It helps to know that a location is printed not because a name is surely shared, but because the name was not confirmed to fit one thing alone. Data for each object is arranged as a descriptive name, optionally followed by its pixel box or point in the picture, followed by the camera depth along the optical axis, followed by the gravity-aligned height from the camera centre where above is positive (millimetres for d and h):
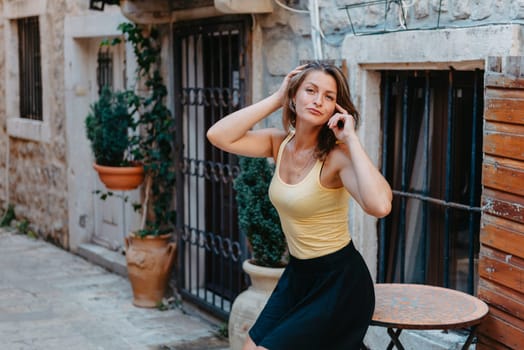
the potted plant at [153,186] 7090 -829
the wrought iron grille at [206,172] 6516 -665
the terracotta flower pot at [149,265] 7066 -1408
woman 3436 -556
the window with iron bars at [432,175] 4479 -485
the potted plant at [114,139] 7141 -459
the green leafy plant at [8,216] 10961 -1618
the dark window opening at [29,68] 10320 +124
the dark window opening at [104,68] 8781 +108
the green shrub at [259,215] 5375 -782
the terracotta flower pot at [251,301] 5387 -1289
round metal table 3469 -894
